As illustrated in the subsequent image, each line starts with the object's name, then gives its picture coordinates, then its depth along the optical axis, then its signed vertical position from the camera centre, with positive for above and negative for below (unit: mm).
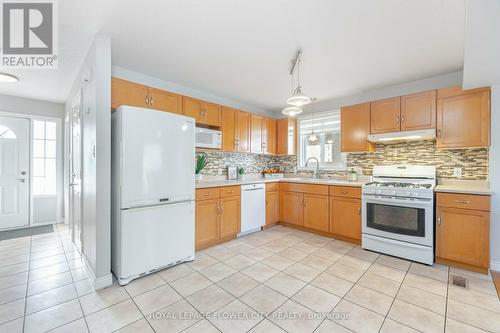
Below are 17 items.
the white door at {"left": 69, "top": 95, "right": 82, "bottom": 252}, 2750 -132
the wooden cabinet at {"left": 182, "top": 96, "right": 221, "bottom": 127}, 3164 +830
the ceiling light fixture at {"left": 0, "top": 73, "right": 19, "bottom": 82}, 2757 +1120
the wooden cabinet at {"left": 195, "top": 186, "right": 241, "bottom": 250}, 2936 -721
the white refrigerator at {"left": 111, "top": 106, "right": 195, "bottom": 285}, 2113 -267
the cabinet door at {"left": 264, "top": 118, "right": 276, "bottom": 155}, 4520 +597
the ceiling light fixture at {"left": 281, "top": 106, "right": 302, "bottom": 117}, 2564 +650
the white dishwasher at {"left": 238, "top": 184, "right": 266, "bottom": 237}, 3506 -696
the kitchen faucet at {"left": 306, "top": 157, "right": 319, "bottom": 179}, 4238 -135
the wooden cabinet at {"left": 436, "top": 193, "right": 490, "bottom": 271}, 2309 -740
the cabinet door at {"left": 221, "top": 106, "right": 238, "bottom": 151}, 3687 +639
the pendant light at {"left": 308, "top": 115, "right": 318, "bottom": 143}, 4160 +551
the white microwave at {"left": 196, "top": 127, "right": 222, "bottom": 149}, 3346 +429
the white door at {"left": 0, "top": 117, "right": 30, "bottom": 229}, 3754 -104
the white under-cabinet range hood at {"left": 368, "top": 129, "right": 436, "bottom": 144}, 2822 +403
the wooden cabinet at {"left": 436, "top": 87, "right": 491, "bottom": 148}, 2516 +567
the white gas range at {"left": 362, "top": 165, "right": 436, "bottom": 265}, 2547 -608
